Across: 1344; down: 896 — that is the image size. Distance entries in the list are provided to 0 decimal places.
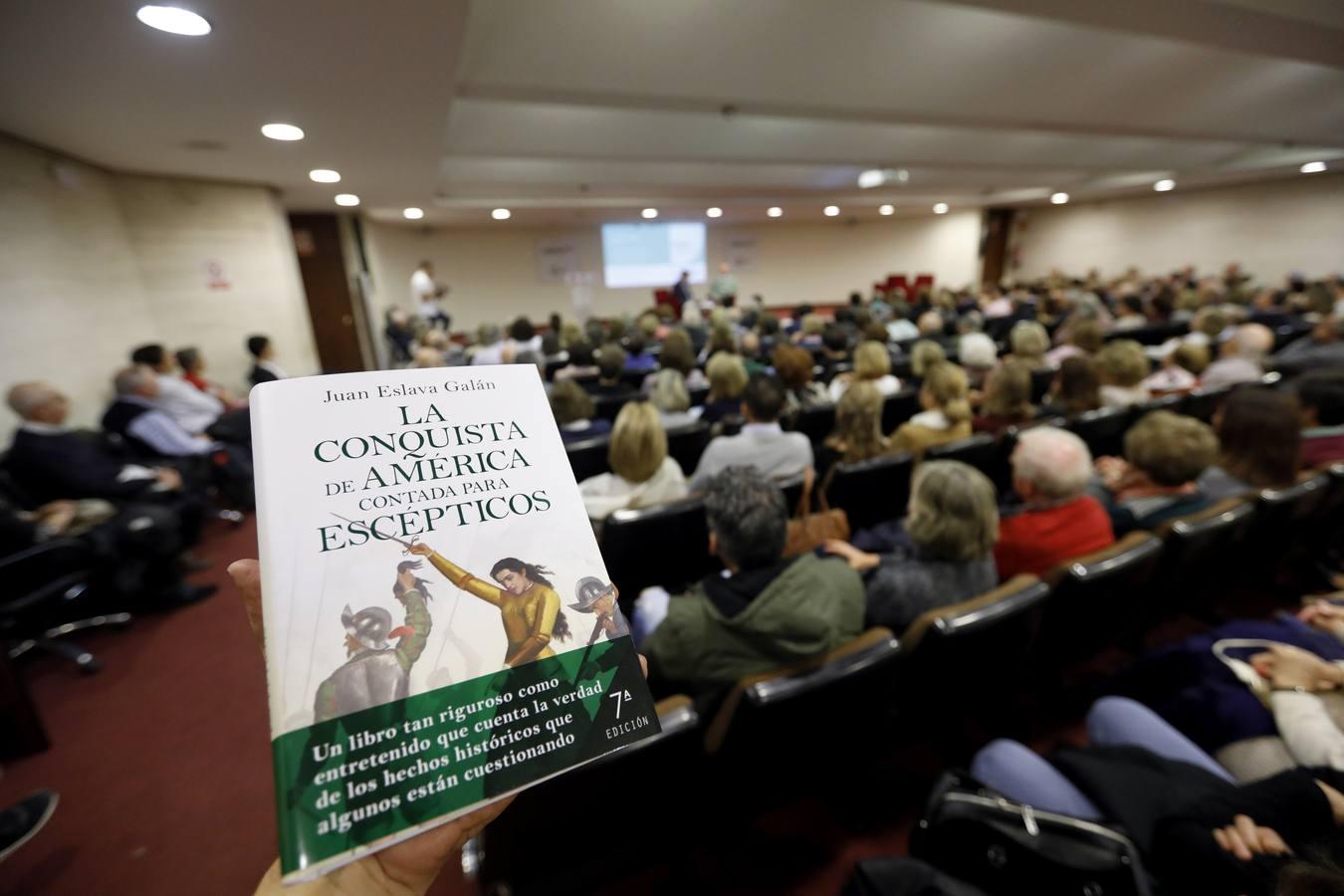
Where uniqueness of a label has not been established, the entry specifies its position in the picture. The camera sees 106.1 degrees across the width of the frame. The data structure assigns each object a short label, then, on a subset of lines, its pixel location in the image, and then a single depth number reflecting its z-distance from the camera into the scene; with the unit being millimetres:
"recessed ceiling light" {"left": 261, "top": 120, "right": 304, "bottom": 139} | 3053
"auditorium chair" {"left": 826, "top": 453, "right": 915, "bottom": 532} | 2104
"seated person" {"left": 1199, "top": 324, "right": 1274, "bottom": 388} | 3412
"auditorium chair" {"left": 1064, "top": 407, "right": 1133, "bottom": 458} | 2562
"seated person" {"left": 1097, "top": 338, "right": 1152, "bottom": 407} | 3025
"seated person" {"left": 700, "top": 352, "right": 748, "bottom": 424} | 3014
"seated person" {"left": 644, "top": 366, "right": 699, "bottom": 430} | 2859
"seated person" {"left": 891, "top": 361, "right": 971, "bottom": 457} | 2455
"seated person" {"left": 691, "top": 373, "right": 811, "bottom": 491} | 2160
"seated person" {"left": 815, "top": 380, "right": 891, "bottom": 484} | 2213
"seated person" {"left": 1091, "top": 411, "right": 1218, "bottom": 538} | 1666
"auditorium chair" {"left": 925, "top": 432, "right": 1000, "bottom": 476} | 2225
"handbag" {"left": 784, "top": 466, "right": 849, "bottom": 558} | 1843
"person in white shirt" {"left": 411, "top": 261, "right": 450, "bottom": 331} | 8234
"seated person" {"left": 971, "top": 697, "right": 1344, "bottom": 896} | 776
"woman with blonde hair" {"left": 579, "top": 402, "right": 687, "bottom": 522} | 1874
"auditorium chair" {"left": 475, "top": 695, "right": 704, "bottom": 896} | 941
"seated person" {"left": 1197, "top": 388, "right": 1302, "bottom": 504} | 1773
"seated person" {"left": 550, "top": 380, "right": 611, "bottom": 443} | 2588
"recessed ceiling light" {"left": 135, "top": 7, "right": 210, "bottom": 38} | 1696
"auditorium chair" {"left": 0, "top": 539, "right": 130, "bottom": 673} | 2031
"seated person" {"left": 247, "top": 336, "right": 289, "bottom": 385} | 4309
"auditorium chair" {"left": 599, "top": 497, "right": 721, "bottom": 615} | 1750
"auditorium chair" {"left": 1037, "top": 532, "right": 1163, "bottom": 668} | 1371
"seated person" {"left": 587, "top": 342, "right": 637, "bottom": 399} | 3686
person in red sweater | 1542
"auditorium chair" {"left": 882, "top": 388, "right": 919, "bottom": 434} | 3287
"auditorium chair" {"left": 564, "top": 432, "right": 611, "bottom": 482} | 2381
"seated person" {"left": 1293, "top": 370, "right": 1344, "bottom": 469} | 2125
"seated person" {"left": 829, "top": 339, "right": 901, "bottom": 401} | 3162
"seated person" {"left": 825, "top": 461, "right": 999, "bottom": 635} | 1312
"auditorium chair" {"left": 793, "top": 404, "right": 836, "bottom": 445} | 3021
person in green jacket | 1091
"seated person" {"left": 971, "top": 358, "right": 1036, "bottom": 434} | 2588
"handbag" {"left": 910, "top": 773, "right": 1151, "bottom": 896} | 798
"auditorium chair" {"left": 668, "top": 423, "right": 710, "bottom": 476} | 2721
